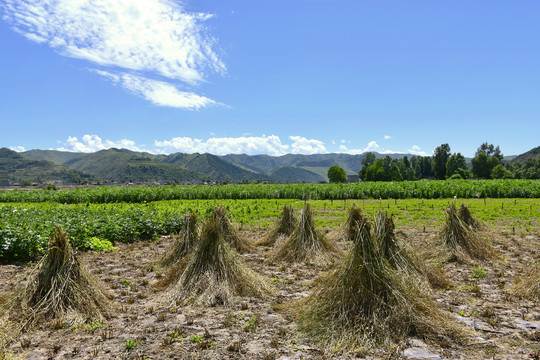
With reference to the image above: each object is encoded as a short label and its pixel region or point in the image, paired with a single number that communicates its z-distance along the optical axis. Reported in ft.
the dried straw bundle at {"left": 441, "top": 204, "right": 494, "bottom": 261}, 34.42
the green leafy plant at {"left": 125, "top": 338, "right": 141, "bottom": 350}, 16.93
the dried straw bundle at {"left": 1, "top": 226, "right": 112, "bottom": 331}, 19.93
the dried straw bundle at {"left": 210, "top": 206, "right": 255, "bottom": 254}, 41.23
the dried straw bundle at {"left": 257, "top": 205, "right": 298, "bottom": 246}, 44.37
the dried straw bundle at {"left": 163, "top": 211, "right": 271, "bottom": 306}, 23.94
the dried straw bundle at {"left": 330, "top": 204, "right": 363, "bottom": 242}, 45.52
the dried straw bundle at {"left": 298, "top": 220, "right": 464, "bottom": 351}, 17.52
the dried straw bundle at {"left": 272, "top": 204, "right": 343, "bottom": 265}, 35.42
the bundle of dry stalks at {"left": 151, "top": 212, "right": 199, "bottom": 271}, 33.27
